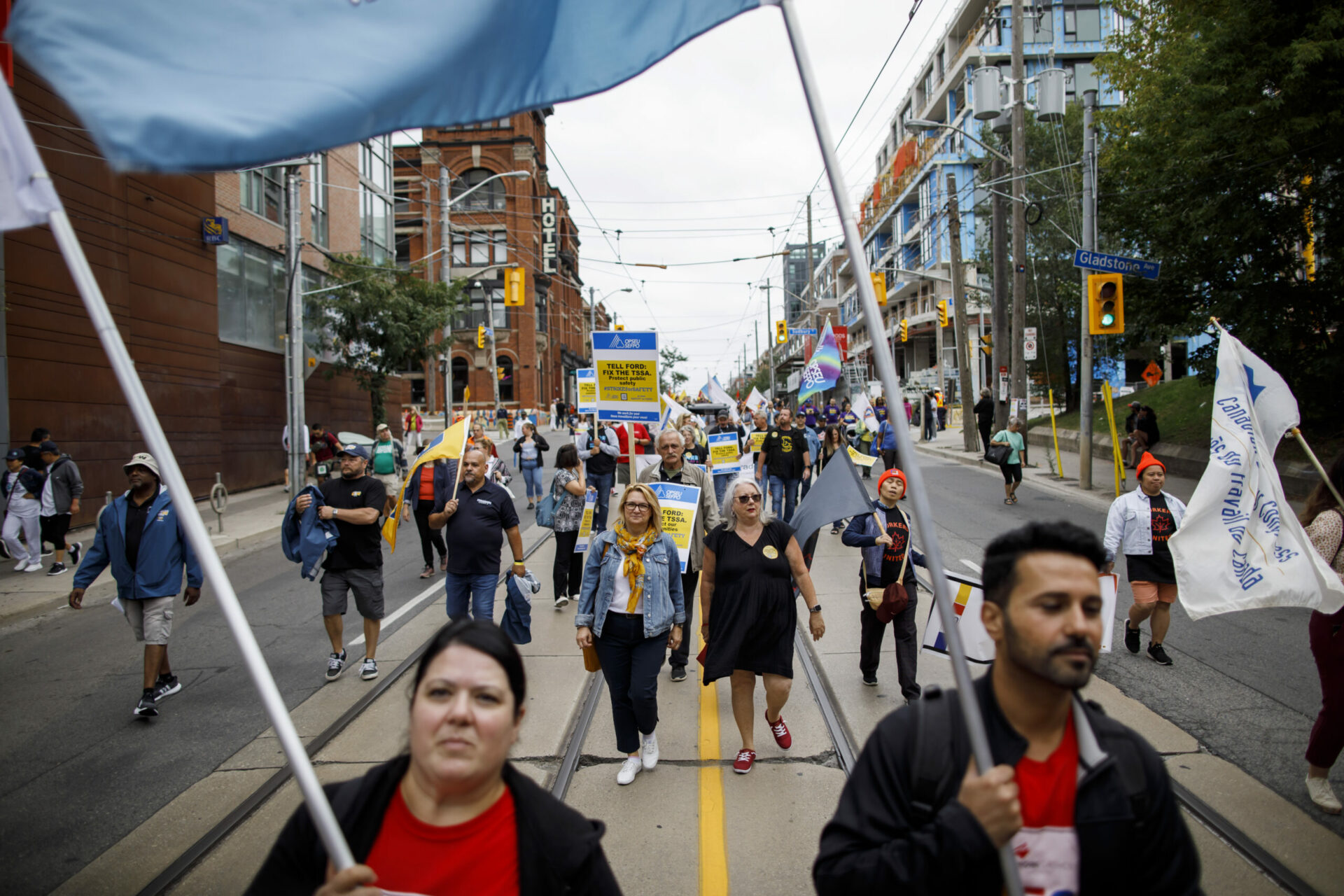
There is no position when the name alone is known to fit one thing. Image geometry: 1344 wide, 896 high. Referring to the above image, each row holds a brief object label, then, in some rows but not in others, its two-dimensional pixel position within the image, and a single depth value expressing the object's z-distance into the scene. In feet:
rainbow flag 60.23
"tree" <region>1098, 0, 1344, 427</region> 41.01
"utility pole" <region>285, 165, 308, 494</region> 51.60
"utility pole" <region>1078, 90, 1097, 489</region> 54.29
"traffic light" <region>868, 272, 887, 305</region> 116.78
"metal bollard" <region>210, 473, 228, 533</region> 46.52
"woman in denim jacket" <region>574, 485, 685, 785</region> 15.69
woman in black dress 15.97
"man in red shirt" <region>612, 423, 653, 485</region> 46.03
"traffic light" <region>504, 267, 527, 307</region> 95.66
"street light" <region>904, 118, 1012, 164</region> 58.18
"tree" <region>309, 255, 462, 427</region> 77.82
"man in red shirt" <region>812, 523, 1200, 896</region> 5.72
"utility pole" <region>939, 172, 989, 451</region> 85.11
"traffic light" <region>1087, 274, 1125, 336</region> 50.96
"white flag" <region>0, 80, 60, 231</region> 6.23
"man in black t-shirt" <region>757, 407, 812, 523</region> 41.81
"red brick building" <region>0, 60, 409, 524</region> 44.70
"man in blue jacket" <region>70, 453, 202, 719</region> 19.13
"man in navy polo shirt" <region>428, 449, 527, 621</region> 20.74
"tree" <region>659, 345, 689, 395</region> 257.18
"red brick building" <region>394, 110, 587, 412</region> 181.16
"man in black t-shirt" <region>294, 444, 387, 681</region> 21.57
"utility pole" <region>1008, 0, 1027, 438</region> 65.77
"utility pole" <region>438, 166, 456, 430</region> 86.07
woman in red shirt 6.00
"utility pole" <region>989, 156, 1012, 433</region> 72.95
